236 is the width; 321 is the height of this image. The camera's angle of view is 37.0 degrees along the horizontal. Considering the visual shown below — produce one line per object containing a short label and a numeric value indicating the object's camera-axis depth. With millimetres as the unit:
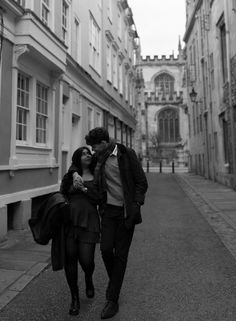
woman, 3562
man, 3559
